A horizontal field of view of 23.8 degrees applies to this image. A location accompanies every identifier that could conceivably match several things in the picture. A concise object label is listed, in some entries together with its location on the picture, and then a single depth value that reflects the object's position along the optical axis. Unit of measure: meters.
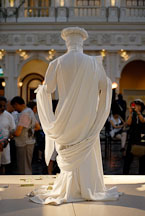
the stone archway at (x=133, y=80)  19.34
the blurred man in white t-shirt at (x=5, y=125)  5.48
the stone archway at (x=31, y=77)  19.61
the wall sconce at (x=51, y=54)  16.20
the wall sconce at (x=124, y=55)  16.27
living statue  3.75
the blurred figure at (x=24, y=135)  5.52
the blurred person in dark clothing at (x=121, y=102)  12.89
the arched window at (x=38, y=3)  17.31
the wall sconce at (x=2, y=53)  16.31
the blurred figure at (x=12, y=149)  7.47
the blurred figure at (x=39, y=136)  6.48
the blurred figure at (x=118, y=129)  8.69
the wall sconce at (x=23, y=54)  16.33
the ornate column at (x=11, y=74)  16.42
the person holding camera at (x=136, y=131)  5.72
